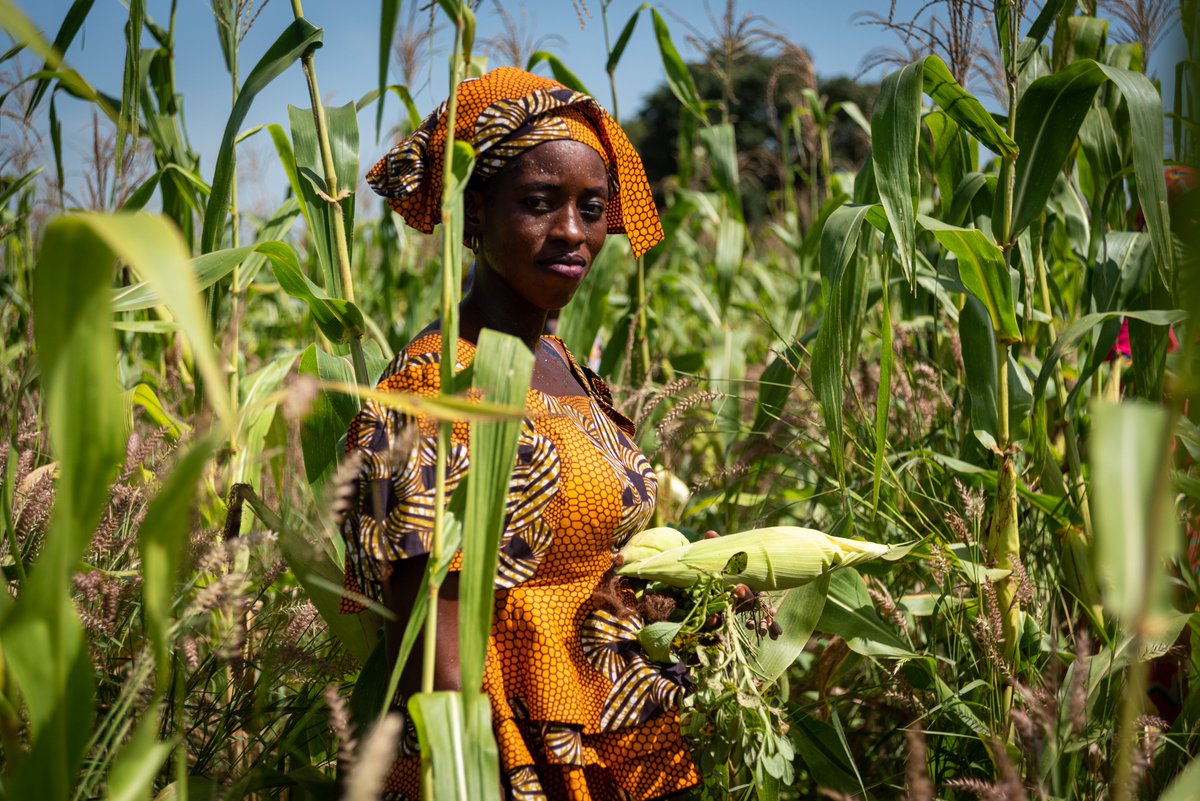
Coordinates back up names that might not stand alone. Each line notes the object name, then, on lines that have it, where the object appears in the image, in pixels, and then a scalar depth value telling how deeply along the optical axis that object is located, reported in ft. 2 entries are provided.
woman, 4.27
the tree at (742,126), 67.31
